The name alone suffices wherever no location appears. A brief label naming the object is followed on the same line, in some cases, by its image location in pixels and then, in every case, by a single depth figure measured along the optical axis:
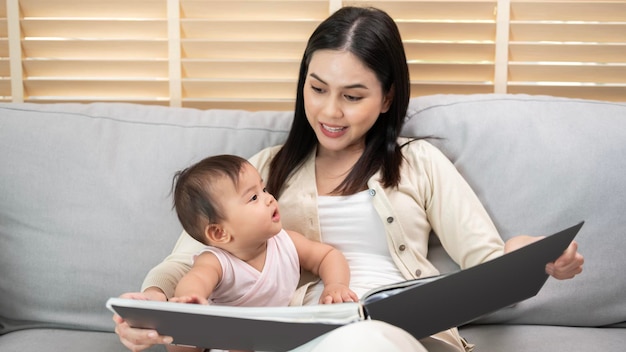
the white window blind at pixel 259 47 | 2.13
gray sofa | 1.75
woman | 1.66
